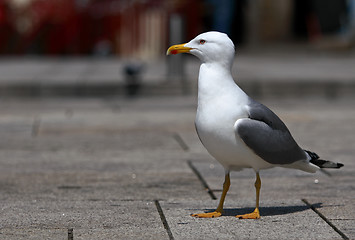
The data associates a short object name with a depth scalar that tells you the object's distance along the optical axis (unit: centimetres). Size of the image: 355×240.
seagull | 858
